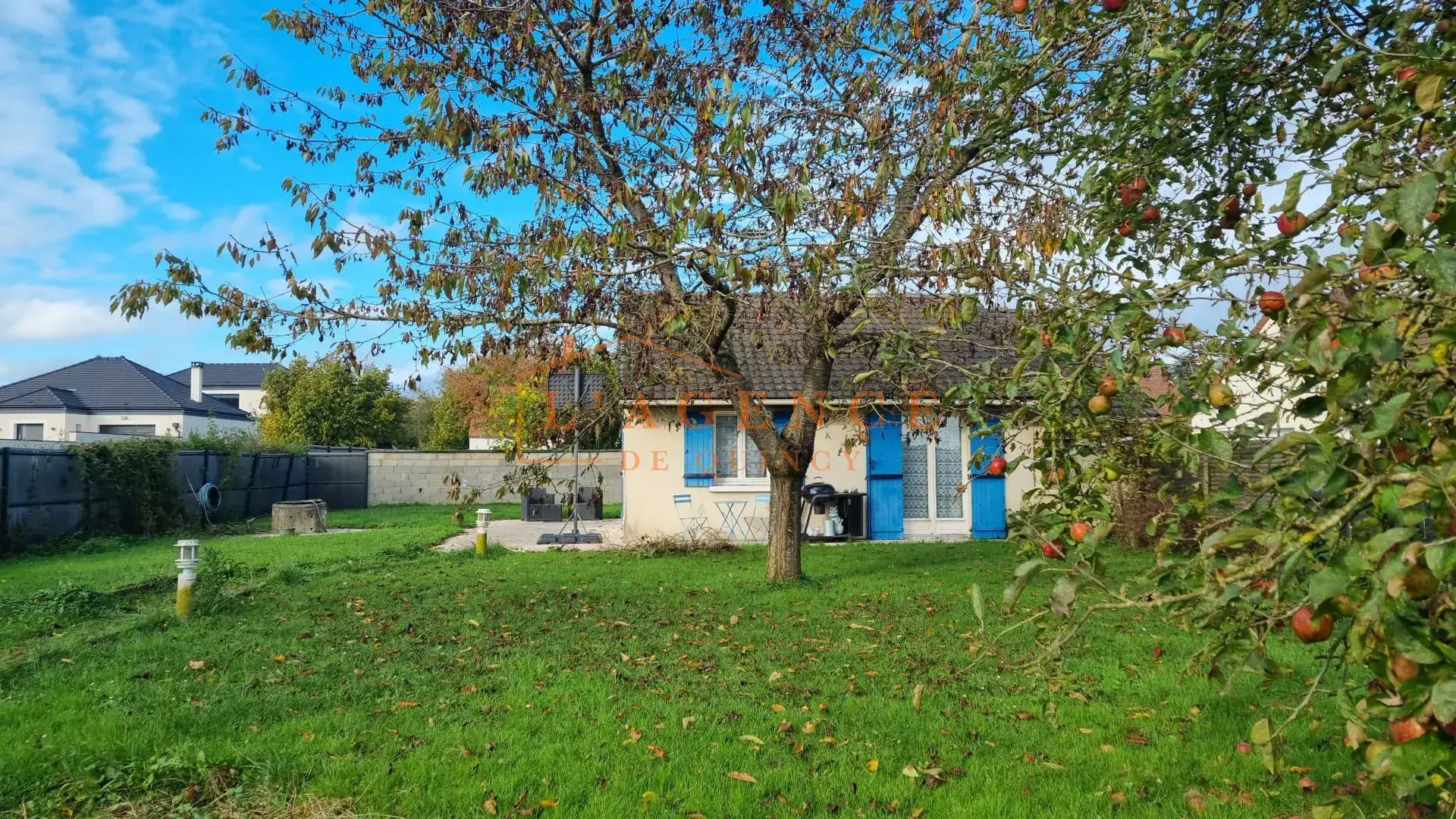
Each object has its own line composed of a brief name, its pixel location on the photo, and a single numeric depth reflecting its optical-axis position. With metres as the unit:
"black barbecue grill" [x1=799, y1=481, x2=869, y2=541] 12.34
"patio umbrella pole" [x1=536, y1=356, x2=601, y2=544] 7.71
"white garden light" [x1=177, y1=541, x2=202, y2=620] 6.69
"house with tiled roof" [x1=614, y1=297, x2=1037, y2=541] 12.39
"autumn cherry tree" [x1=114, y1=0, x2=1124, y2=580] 5.20
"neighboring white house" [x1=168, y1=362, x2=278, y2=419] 43.00
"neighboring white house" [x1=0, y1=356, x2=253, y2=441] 30.13
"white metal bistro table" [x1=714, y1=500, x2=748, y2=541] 12.56
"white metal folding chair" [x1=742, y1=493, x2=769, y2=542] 12.59
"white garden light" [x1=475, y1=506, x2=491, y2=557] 10.89
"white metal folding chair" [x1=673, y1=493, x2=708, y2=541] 12.53
